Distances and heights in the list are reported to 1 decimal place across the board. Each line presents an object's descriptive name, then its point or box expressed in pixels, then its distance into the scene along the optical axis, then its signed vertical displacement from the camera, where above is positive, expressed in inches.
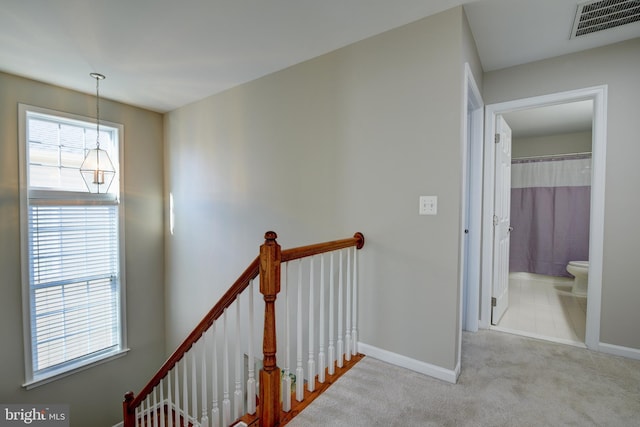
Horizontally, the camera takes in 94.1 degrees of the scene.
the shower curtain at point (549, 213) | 176.9 -2.2
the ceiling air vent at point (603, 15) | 70.1 +48.5
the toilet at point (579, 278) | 149.3 -34.6
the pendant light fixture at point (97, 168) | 119.0 +15.7
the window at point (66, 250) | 118.2 -19.4
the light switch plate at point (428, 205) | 75.1 +0.8
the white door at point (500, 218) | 107.3 -3.5
